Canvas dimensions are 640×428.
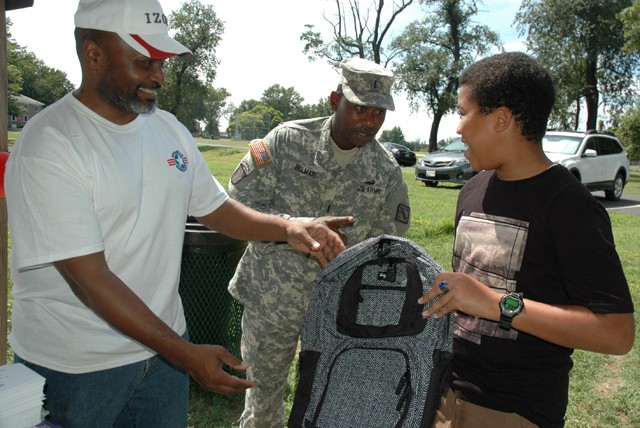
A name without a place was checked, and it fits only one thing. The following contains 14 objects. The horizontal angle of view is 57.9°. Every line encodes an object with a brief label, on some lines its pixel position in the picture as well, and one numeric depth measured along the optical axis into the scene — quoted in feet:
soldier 9.88
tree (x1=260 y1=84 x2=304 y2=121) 393.70
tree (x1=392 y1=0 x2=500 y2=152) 128.16
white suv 47.11
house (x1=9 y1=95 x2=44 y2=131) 235.13
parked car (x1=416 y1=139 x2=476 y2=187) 54.60
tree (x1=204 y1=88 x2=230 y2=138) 365.81
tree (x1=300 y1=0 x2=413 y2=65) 108.58
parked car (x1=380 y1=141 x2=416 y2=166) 94.91
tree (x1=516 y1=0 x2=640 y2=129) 103.35
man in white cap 5.54
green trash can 12.17
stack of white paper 4.68
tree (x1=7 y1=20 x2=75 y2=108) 261.24
